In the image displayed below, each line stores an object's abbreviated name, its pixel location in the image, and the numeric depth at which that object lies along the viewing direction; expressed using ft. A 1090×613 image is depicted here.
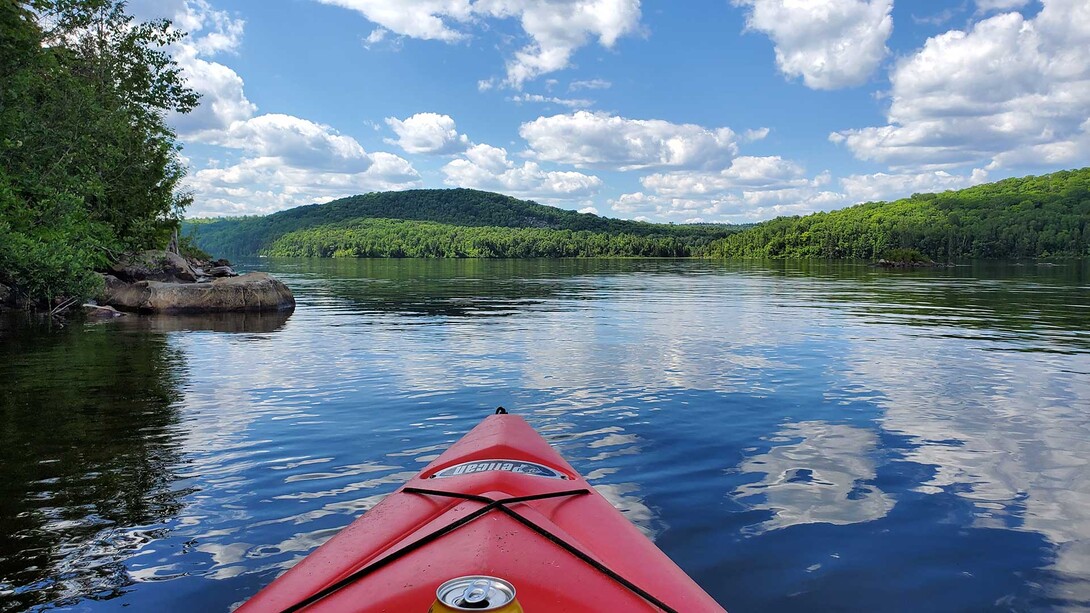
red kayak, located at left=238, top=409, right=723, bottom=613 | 9.78
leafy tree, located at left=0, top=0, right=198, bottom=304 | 63.72
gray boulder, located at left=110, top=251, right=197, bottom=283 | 103.81
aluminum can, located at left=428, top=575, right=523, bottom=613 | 8.92
